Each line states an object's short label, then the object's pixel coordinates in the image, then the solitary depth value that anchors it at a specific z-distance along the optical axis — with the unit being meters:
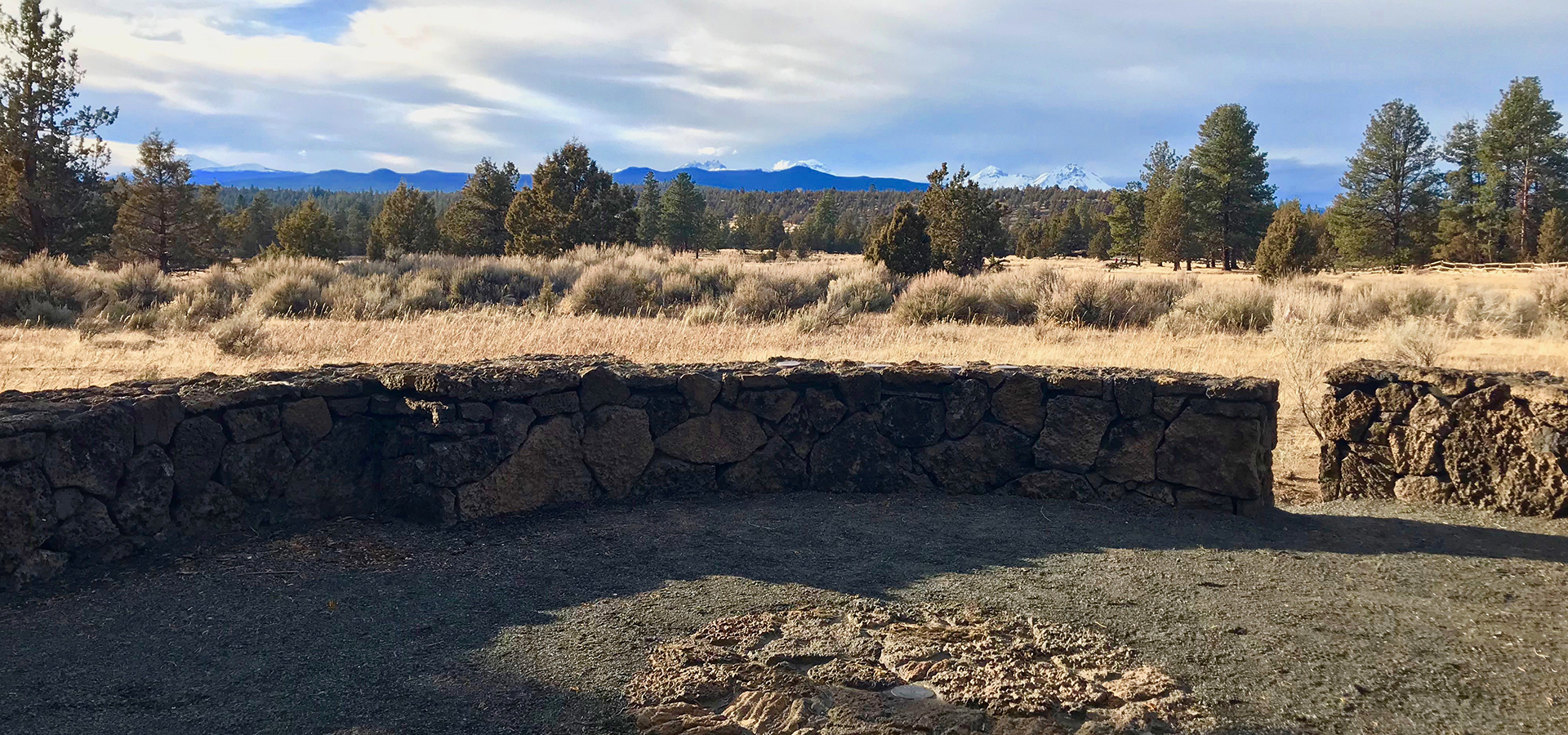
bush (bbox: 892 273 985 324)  16.34
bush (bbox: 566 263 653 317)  17.08
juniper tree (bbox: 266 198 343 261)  39.31
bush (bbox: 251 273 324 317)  15.73
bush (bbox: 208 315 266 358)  9.98
